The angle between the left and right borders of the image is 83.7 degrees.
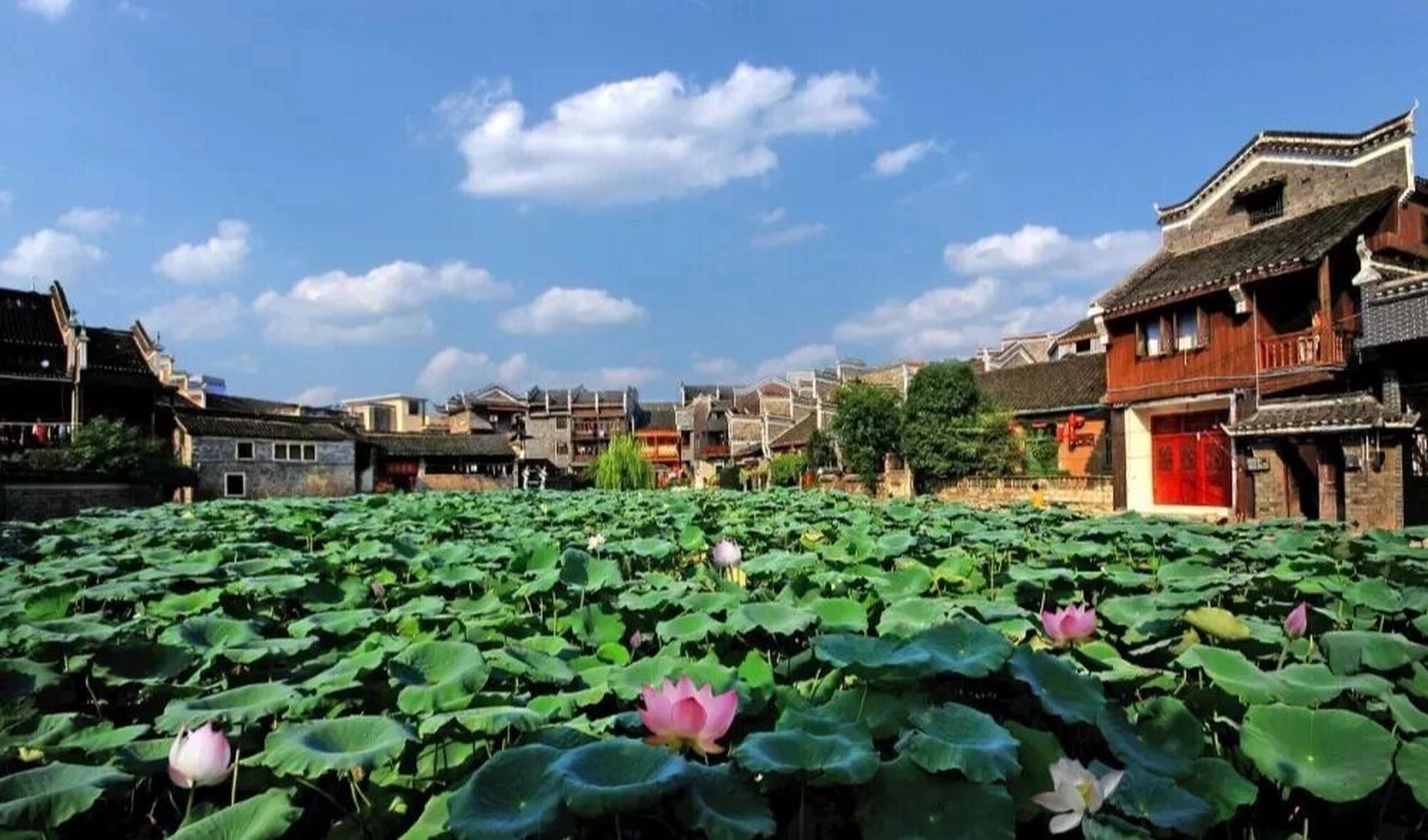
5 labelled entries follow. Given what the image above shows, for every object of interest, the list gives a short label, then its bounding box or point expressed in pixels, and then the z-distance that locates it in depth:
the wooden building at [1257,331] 12.46
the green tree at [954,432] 19.55
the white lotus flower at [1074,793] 1.24
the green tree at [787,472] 28.75
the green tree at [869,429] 21.14
